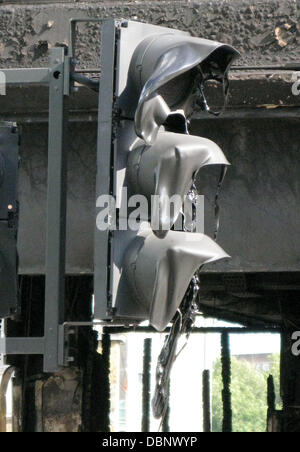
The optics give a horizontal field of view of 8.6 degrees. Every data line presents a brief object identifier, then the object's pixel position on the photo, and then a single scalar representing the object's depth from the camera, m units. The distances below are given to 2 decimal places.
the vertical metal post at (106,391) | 15.73
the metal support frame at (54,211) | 7.59
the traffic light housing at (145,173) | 6.96
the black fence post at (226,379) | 23.10
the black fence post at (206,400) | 23.04
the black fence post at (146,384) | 22.58
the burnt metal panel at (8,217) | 8.10
